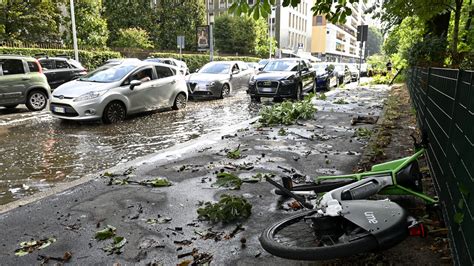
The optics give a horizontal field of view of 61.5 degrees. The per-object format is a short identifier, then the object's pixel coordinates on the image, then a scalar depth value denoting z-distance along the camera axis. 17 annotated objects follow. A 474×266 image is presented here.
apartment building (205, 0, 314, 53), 73.44
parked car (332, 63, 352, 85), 26.83
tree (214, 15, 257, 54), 56.25
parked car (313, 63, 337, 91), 21.28
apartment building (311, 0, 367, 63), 98.75
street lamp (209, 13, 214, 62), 30.94
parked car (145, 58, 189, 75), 22.59
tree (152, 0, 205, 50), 48.22
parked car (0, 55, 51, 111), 12.51
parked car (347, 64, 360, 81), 35.18
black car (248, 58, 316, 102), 15.89
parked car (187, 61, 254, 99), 16.78
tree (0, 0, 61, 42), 28.05
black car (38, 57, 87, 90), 17.02
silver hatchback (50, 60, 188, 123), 10.30
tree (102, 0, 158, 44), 44.66
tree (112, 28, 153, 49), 41.06
